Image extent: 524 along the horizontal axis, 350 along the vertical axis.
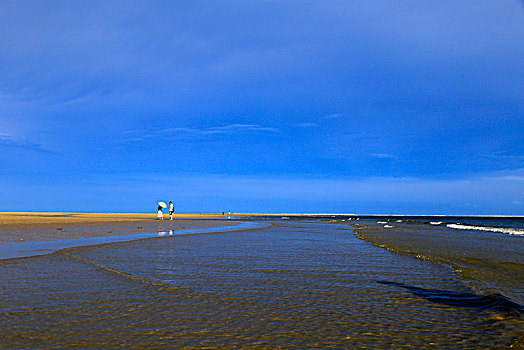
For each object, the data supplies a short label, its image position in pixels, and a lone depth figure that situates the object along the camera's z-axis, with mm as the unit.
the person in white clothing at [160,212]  58438
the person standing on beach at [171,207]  54312
